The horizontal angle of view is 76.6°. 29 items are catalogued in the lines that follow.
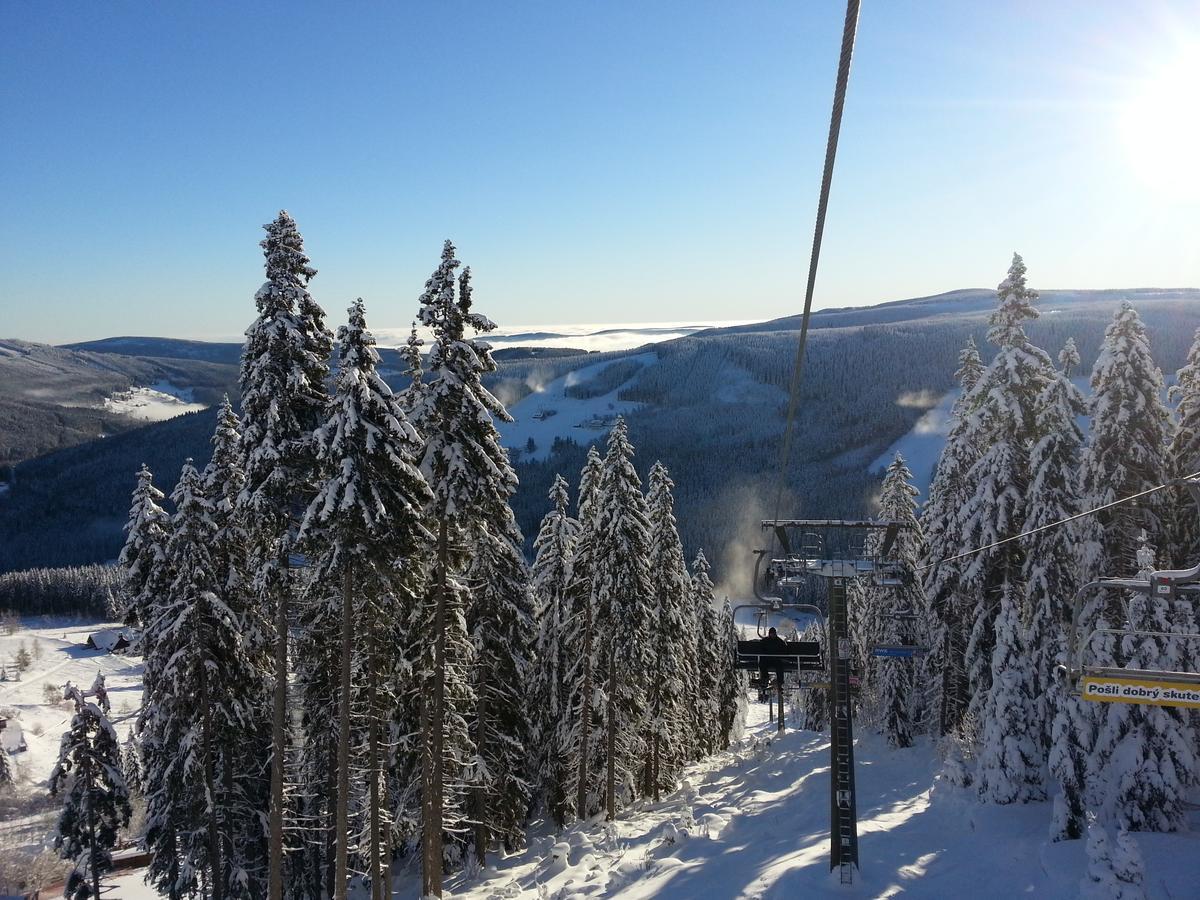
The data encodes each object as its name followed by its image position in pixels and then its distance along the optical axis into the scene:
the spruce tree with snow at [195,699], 21.34
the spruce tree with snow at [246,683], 21.64
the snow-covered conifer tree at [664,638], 33.00
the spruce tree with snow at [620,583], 27.56
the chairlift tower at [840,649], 16.34
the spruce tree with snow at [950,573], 30.08
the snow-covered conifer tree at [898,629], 36.81
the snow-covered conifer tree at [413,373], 20.23
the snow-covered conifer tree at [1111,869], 14.66
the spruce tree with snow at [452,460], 17.95
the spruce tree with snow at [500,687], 24.94
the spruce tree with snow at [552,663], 33.28
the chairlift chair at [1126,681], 10.06
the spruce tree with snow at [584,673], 29.27
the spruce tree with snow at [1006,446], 24.67
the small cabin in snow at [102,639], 133.00
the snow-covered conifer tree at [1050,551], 22.59
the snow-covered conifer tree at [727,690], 58.16
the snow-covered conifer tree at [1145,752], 18.38
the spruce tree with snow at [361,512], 15.51
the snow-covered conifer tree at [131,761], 47.53
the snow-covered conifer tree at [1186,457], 22.56
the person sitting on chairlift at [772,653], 19.11
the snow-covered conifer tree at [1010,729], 21.98
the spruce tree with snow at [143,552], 22.41
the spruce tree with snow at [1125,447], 22.22
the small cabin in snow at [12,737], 79.94
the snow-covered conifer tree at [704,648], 48.03
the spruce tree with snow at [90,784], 27.70
